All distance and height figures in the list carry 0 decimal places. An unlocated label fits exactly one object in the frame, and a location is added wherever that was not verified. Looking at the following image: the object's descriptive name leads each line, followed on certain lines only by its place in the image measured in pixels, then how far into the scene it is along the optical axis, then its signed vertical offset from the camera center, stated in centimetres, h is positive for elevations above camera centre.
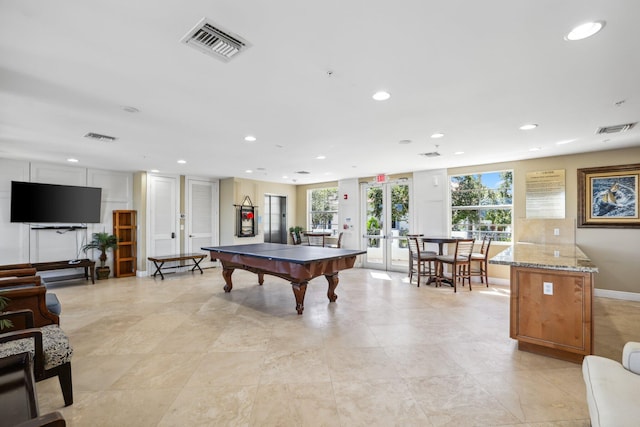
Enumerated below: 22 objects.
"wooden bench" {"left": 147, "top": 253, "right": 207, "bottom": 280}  652 -95
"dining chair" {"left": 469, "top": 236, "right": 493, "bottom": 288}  571 -85
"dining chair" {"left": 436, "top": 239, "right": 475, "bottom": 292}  545 -86
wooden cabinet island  266 -85
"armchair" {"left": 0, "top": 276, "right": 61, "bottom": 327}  257 -76
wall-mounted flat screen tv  551 +29
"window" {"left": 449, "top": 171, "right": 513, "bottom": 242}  599 +24
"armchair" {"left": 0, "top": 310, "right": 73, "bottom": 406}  197 -92
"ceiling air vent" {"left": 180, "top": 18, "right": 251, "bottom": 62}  176 +112
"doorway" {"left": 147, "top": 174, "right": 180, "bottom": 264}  703 +5
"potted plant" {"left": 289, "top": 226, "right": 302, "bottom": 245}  913 -54
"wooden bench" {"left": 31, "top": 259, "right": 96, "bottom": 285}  556 -95
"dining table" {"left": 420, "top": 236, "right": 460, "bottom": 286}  562 -49
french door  744 -20
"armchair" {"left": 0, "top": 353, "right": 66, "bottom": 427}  125 -83
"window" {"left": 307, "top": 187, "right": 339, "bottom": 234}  896 +24
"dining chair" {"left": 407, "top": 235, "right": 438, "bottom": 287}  583 -85
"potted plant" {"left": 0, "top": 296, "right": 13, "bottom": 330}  182 -66
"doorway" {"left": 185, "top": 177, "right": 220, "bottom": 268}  778 +5
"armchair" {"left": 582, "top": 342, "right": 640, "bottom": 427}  137 -91
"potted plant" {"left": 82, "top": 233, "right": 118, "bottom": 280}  638 -62
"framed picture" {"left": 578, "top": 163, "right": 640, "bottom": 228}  474 +32
